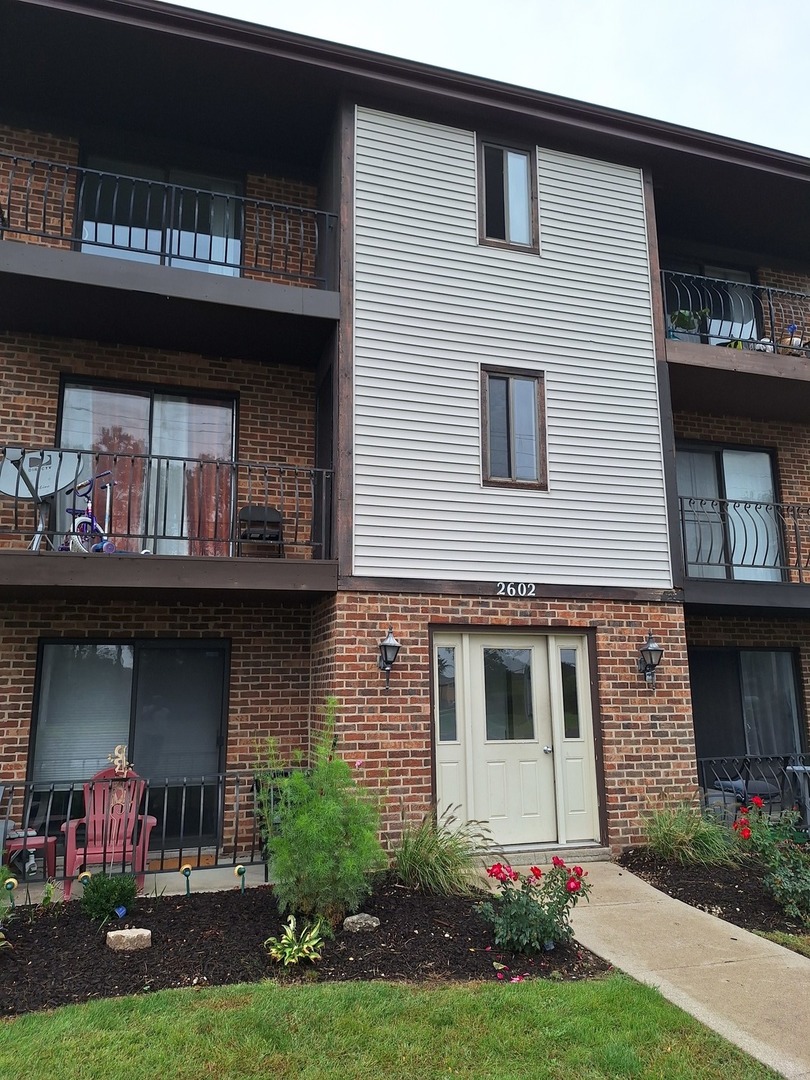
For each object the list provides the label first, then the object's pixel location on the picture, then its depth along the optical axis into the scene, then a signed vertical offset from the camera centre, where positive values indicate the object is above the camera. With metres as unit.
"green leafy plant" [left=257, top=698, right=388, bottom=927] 5.27 -0.96
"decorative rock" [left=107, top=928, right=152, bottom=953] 5.02 -1.51
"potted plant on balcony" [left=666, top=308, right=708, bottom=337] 10.50 +5.03
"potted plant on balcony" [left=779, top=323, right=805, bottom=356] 10.75 +5.00
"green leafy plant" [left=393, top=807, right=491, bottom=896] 6.44 -1.34
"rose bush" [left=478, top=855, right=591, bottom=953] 5.15 -1.40
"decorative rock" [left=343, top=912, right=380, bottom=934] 5.45 -1.53
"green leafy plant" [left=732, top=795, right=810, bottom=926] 6.15 -1.35
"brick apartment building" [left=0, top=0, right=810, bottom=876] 7.75 +3.02
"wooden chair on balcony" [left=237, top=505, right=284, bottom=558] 8.38 +1.91
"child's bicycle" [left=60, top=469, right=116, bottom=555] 7.38 +1.64
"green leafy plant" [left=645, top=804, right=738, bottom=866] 7.50 -1.36
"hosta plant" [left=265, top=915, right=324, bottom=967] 4.88 -1.53
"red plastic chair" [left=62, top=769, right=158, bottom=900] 6.49 -1.00
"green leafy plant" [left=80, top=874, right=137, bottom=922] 5.43 -1.34
